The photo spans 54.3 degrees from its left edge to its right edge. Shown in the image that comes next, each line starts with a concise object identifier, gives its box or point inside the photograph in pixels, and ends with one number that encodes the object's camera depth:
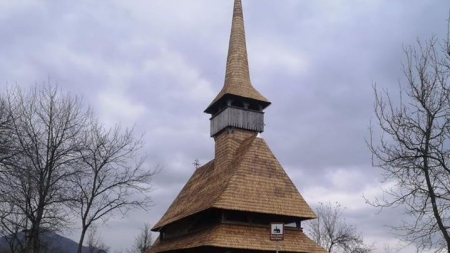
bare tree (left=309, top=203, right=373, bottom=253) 36.12
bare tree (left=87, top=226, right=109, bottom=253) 68.35
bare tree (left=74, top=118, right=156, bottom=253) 22.41
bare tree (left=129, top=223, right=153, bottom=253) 62.32
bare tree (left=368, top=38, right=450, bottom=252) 10.31
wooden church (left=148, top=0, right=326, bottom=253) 21.02
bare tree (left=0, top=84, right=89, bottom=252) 18.44
